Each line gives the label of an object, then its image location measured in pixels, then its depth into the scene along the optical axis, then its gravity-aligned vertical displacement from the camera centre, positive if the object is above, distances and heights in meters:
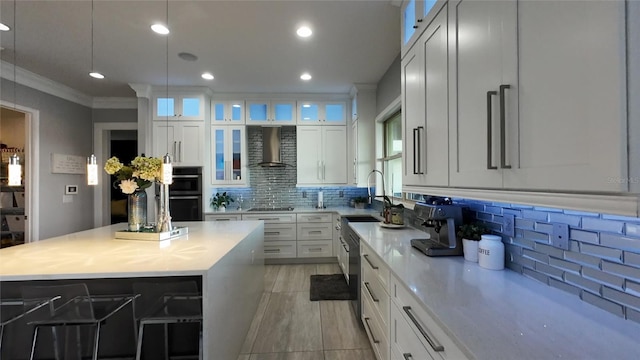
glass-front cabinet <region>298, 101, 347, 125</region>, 4.57 +1.17
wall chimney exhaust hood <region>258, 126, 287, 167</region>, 4.61 +0.60
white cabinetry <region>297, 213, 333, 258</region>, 4.38 -0.90
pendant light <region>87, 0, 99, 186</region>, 2.10 +0.09
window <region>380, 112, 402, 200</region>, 3.51 +0.32
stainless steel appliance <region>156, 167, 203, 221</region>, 4.24 -0.21
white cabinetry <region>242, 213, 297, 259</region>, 4.35 -0.87
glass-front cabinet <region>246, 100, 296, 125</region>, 4.55 +1.17
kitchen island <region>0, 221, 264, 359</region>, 1.42 -0.46
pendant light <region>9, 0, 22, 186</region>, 1.82 +0.08
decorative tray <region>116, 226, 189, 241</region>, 2.12 -0.43
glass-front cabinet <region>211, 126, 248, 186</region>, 4.50 +0.44
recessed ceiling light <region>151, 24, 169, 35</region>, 2.55 +1.48
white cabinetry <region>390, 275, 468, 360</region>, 0.94 -0.63
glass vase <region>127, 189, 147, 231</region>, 2.24 -0.23
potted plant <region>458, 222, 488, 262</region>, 1.54 -0.34
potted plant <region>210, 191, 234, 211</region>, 4.59 -0.34
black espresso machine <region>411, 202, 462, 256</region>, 1.63 -0.30
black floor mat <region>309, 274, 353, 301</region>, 3.19 -1.37
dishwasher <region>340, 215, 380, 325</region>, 2.56 -0.86
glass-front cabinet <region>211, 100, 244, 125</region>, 4.50 +1.16
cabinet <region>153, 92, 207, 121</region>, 4.25 +1.19
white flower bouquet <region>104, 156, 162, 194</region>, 2.15 +0.08
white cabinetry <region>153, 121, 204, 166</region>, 4.25 +0.65
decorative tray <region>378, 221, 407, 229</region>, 2.56 -0.44
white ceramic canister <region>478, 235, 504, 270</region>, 1.39 -0.38
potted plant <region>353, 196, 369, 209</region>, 4.54 -0.37
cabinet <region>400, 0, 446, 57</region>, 1.62 +1.06
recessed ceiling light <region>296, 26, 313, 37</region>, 2.60 +1.47
